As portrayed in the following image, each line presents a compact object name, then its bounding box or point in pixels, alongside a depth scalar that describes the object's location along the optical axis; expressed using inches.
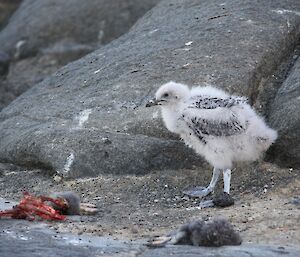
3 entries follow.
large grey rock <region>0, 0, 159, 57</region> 1083.3
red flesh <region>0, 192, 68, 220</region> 471.8
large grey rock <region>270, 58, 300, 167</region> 565.6
